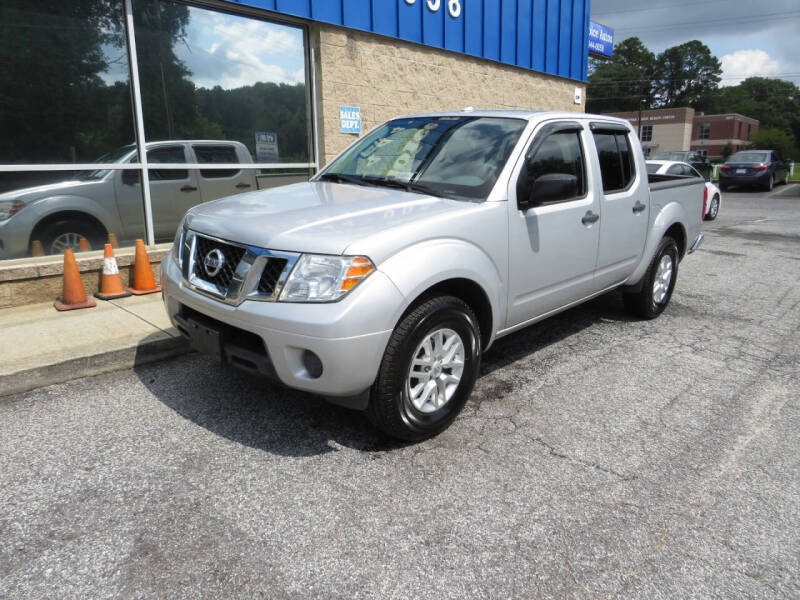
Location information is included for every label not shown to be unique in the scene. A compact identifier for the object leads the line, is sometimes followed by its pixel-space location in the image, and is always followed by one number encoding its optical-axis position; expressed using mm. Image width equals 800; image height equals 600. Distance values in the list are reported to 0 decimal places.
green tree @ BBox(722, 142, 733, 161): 80350
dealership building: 5973
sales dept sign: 8750
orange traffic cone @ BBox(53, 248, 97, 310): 5520
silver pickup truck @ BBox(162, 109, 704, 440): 2893
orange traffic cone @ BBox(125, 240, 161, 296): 6137
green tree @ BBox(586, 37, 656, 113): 110562
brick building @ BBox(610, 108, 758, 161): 74688
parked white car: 12742
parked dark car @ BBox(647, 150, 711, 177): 26734
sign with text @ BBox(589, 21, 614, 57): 24781
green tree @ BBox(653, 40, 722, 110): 126812
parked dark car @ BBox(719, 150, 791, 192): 26422
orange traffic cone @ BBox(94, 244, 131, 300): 5922
